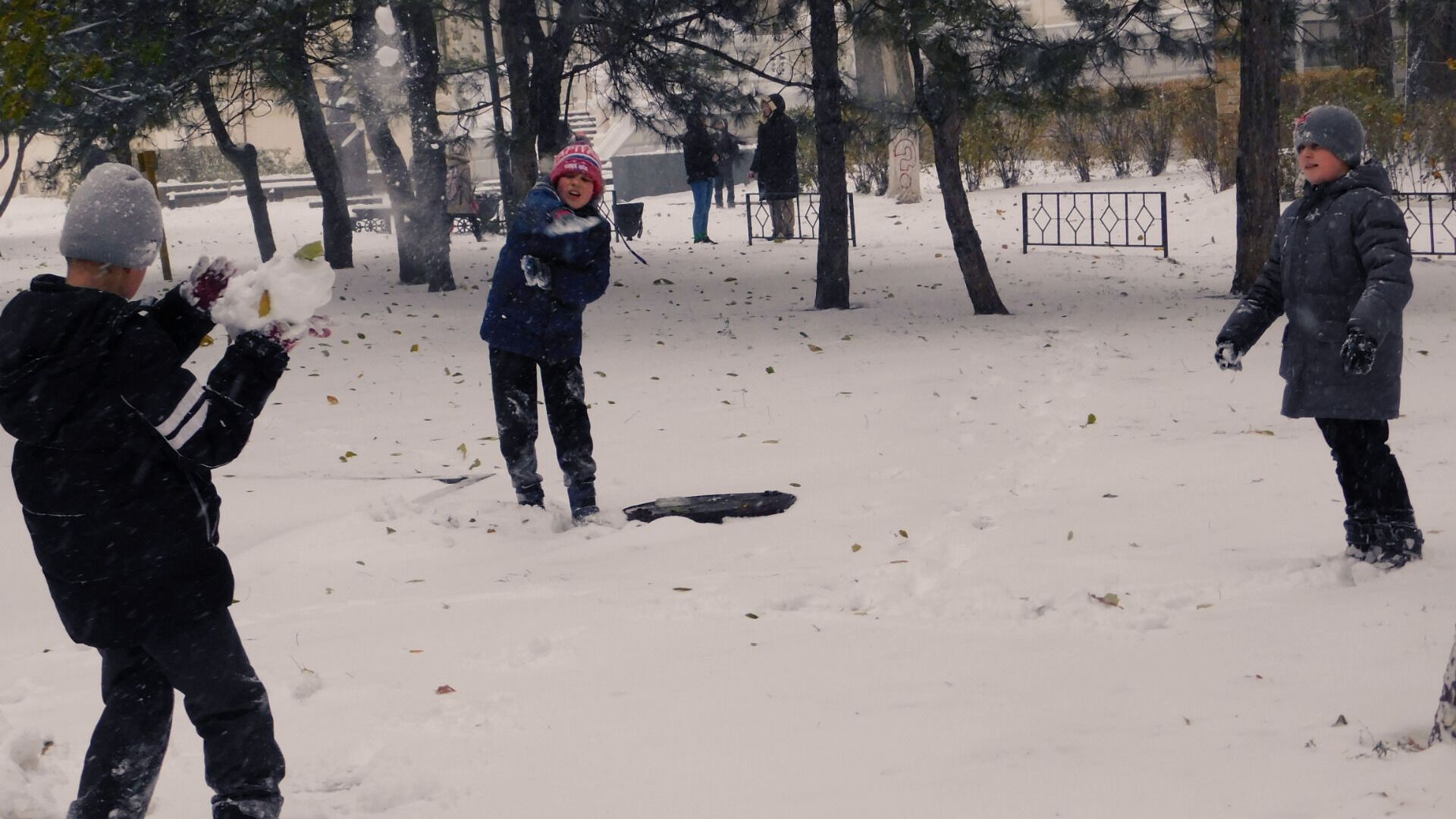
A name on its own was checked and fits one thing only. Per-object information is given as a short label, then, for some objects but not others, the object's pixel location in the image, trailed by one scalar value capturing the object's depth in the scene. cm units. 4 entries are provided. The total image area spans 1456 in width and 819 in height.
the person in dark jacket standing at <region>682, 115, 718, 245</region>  2164
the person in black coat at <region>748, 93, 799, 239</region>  2130
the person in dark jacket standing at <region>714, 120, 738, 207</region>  1731
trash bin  2298
